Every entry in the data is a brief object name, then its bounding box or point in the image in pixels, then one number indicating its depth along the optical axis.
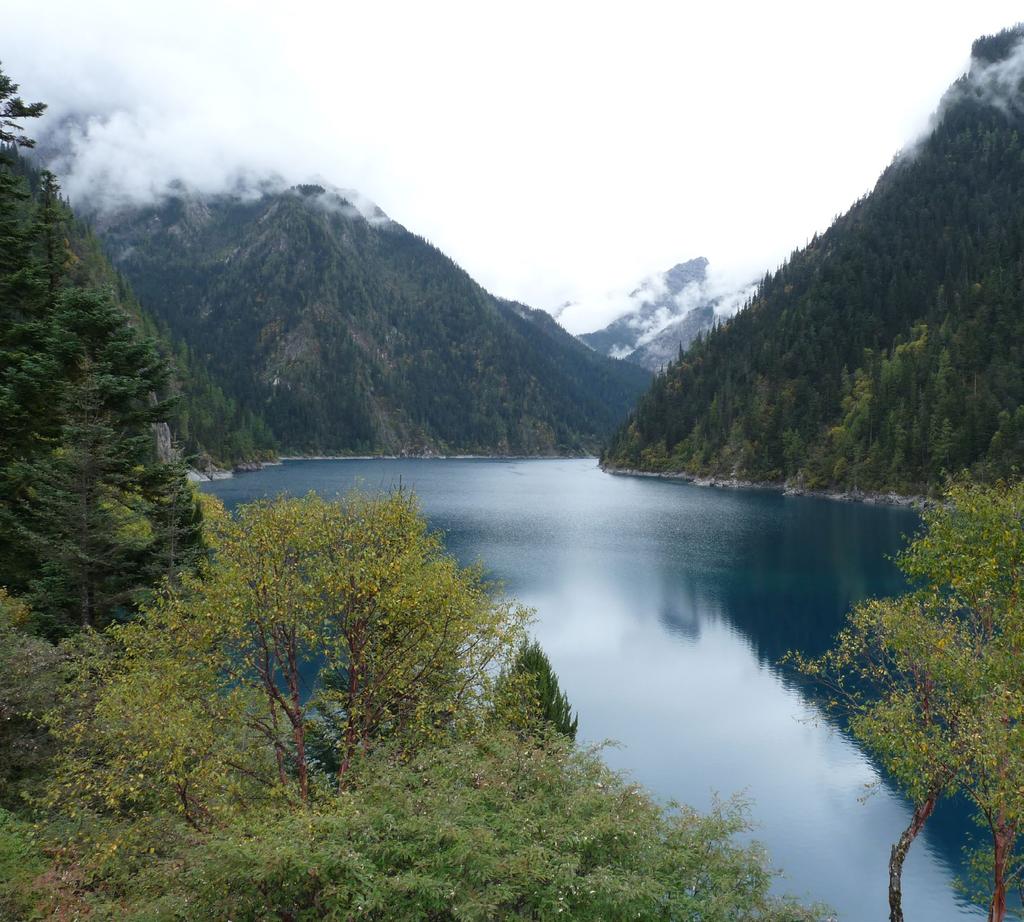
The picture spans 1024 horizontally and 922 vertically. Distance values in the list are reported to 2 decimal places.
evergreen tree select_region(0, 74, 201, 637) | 25.17
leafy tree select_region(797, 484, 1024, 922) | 14.94
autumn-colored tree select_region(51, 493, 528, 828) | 16.41
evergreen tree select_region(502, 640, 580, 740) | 24.05
